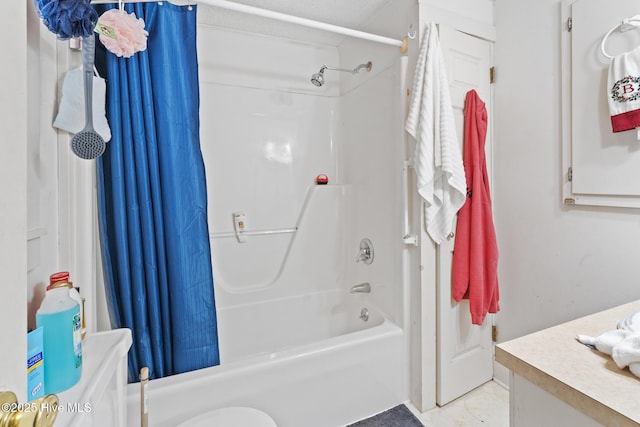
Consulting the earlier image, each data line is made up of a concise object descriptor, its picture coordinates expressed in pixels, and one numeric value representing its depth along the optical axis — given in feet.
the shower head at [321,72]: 6.12
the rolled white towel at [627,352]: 1.97
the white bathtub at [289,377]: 3.72
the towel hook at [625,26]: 3.76
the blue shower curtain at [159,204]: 3.81
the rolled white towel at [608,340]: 2.19
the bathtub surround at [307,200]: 5.42
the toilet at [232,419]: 3.28
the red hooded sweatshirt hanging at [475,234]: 5.07
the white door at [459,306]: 5.27
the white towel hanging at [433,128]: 4.76
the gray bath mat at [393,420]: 4.86
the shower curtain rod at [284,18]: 3.81
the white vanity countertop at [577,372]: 1.77
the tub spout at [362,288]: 6.24
